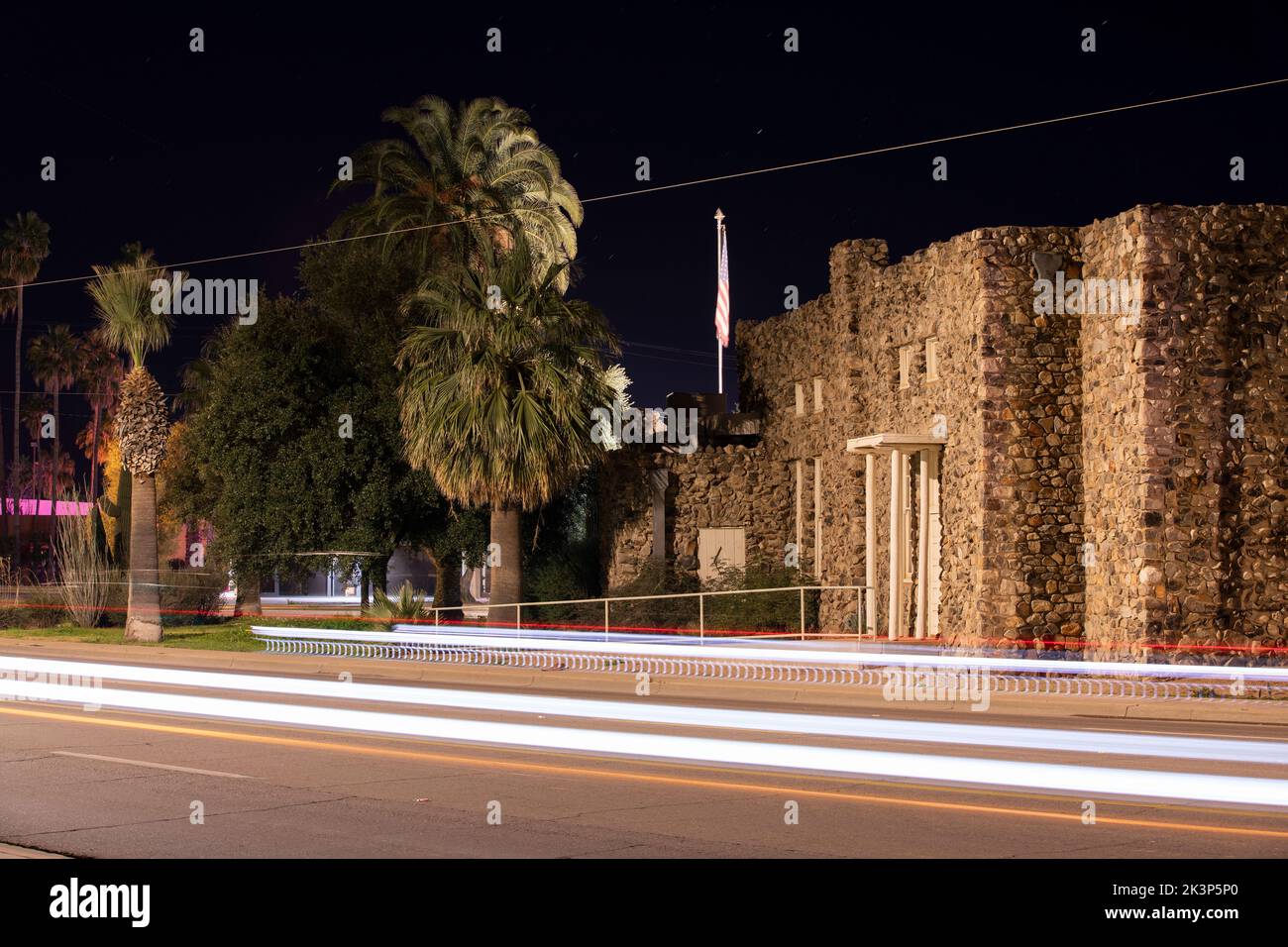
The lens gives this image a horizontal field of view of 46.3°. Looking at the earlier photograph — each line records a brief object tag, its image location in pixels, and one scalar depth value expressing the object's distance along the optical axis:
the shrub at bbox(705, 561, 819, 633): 33.03
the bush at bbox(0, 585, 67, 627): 41.34
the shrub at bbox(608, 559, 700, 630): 34.75
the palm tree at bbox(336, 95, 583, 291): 39.31
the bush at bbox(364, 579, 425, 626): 33.78
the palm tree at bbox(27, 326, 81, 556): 84.19
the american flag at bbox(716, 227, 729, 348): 45.12
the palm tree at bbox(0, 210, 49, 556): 67.31
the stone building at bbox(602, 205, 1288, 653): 23.31
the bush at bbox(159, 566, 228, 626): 40.44
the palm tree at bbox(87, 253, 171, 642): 34.19
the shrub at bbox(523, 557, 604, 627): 36.91
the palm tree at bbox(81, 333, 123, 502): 86.12
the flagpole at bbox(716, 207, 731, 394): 47.75
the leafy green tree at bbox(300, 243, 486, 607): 37.50
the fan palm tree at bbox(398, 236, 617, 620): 31.89
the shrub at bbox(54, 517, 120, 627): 39.84
